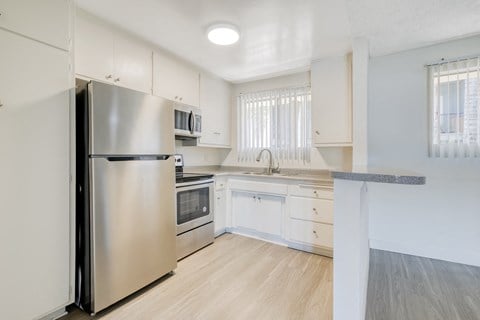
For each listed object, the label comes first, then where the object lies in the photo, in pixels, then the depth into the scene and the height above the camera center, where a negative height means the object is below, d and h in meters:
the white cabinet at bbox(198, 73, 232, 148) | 3.38 +0.75
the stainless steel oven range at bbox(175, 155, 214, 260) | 2.50 -0.64
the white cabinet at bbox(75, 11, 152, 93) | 1.94 +0.97
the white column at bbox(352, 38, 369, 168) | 2.44 +0.65
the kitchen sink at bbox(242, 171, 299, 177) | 3.40 -0.24
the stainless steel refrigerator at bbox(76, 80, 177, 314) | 1.62 -0.27
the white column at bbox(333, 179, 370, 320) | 1.19 -0.49
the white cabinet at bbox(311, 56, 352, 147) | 2.79 +0.71
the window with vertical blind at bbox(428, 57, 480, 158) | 2.32 +0.52
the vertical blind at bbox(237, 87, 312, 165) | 3.36 +0.53
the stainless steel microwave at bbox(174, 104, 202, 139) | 2.71 +0.46
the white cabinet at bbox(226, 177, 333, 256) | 2.65 -0.70
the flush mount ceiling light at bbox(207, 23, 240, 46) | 2.12 +1.21
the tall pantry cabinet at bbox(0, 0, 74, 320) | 1.35 +0.01
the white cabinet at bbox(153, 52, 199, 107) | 2.61 +0.98
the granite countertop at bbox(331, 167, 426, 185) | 0.96 -0.09
